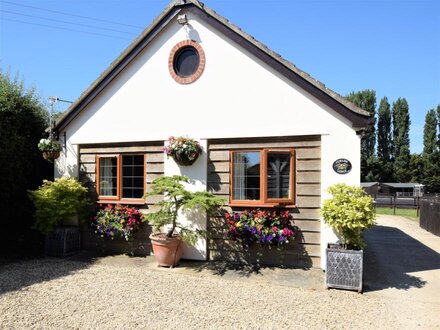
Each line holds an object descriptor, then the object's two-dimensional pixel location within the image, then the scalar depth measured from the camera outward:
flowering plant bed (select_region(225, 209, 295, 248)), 6.87
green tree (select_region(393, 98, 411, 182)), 56.84
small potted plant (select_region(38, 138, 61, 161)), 8.47
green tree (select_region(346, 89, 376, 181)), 54.72
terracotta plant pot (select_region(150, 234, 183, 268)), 7.22
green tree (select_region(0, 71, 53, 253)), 8.16
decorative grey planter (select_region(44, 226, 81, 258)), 8.17
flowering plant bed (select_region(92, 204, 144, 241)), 7.88
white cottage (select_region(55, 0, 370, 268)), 7.06
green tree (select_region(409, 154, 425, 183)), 57.03
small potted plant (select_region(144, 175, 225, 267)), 7.11
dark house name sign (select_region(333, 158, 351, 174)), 6.79
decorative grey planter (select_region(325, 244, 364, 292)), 5.83
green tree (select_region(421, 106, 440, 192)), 53.52
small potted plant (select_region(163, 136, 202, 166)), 7.52
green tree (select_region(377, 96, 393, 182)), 57.47
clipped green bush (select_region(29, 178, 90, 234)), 8.05
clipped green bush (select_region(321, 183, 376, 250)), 5.89
